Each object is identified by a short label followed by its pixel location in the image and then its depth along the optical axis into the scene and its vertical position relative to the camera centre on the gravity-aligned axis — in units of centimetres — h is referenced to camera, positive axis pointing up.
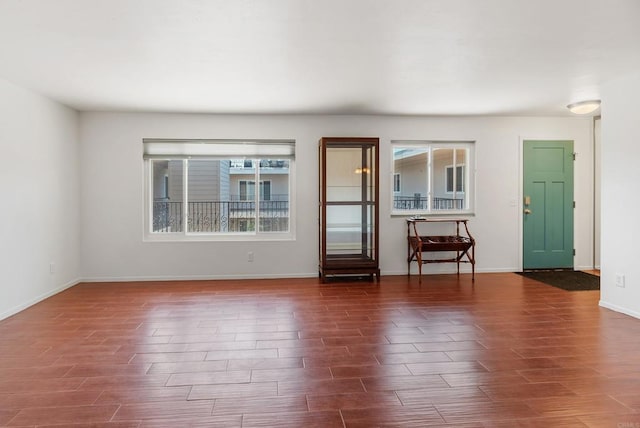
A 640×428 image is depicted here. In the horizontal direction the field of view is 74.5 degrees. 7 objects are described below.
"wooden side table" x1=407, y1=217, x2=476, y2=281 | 561 -47
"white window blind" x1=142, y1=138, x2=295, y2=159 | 571 +85
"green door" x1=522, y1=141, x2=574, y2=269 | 613 +7
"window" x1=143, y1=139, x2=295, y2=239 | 578 +29
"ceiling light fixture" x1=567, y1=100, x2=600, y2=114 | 499 +125
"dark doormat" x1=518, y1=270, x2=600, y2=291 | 518 -92
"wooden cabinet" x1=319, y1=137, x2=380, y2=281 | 561 +6
